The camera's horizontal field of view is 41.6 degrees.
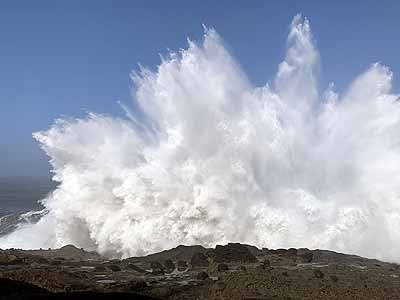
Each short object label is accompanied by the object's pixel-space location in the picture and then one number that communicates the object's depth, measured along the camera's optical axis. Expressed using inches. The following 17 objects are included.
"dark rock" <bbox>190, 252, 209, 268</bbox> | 1578.5
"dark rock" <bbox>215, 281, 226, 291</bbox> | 1189.1
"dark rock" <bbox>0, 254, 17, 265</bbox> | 1503.0
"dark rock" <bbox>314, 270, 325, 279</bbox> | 1364.4
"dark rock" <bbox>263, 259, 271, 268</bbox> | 1512.1
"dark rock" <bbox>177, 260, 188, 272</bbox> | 1515.5
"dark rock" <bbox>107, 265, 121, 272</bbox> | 1515.7
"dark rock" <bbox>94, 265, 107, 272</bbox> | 1509.6
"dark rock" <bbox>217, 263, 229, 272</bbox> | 1454.2
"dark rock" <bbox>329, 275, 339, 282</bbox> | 1315.8
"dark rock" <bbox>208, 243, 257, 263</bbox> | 1632.6
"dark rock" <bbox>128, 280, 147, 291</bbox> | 1209.0
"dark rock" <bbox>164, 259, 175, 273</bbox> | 1516.2
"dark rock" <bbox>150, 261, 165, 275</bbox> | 1460.4
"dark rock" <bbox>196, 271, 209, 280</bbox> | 1342.3
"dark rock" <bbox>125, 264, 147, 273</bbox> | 1504.7
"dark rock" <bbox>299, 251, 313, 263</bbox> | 1672.0
